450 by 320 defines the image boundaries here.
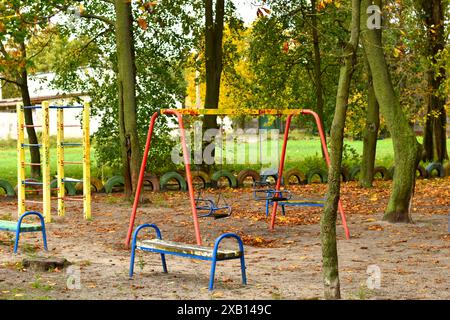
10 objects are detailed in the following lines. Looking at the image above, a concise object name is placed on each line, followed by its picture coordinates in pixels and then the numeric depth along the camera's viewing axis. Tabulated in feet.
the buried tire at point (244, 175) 75.51
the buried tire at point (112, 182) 68.18
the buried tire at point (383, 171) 82.58
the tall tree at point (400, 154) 45.98
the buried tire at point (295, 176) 77.51
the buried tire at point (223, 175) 73.92
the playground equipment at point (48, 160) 47.85
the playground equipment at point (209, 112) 35.86
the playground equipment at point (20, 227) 34.99
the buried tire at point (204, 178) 73.51
